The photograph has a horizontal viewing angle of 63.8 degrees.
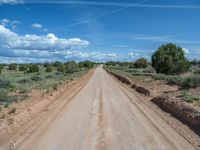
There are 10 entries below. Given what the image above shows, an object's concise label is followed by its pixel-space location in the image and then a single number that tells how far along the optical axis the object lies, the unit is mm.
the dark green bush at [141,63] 59043
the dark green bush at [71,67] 44489
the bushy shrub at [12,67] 56556
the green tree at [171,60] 27909
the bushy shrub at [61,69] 45558
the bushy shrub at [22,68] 53285
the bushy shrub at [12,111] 8342
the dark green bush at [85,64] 83936
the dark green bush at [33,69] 45314
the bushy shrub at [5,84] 17614
